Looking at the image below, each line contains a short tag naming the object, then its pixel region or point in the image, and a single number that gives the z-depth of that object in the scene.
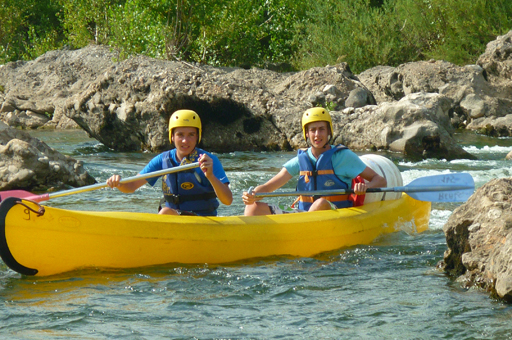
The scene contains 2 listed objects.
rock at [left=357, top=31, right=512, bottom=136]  26.80
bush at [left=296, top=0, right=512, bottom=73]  30.95
